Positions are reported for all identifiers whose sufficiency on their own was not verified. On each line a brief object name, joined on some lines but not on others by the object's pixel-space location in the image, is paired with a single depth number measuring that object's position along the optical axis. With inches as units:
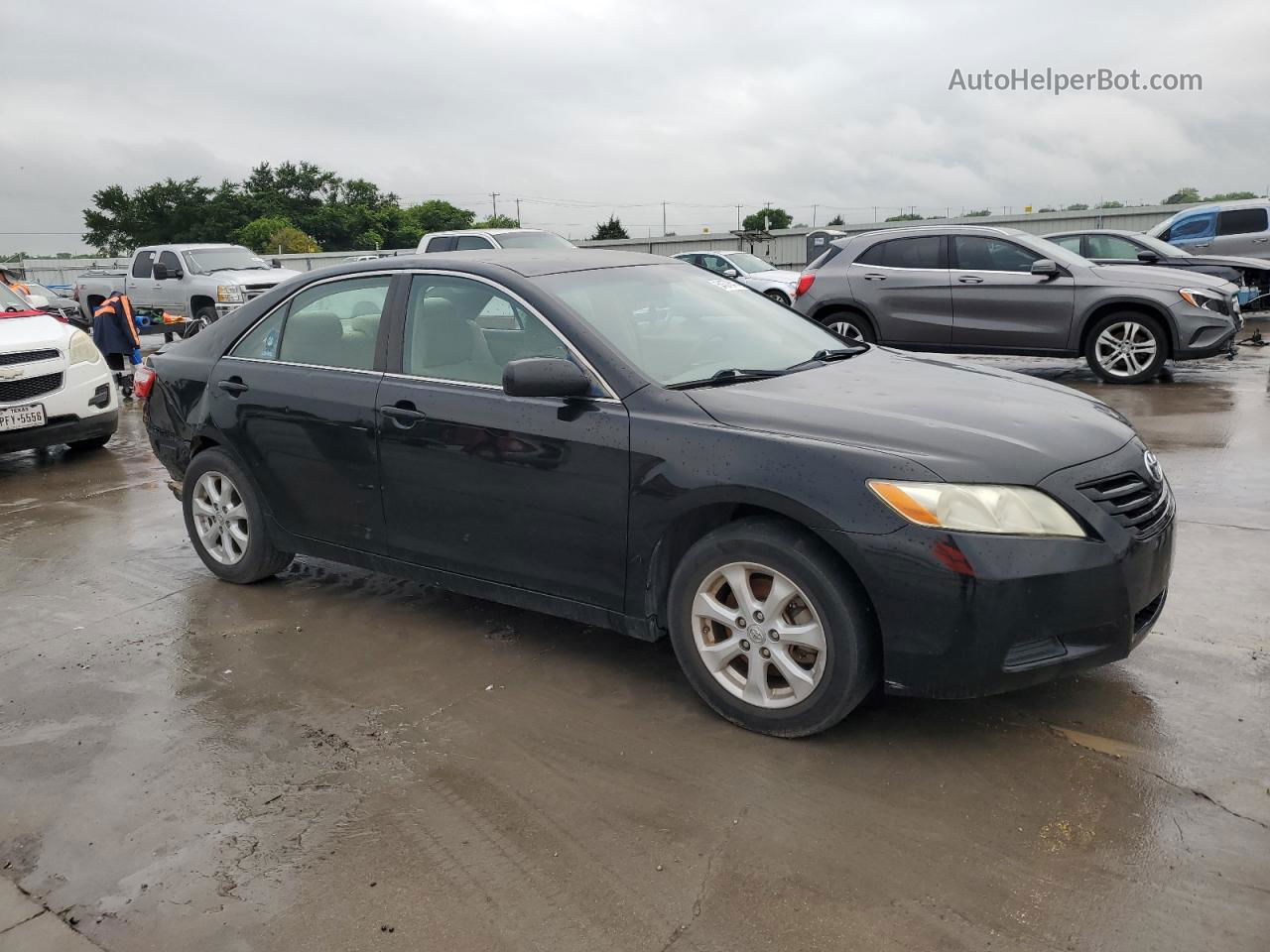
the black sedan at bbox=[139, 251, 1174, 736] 125.3
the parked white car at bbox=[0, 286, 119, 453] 333.1
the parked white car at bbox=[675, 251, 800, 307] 752.3
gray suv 410.6
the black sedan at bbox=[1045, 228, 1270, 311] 537.3
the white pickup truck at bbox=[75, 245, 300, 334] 716.0
